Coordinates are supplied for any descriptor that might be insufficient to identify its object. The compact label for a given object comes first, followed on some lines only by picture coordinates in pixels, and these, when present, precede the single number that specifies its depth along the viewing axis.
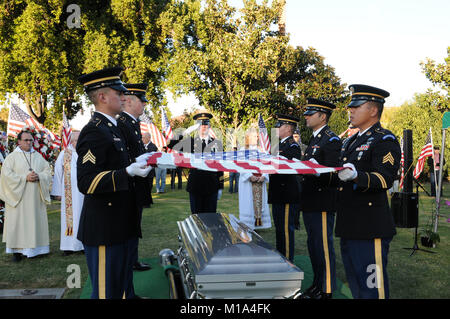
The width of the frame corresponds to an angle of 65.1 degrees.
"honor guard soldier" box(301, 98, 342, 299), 3.95
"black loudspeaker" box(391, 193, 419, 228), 6.70
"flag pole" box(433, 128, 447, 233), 7.12
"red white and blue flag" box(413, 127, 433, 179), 9.65
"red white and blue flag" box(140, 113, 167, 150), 14.07
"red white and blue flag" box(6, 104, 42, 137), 9.22
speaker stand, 6.28
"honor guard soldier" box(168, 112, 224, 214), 5.69
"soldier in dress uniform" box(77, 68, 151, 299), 2.54
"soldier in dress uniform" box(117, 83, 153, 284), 3.17
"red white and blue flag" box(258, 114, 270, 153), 8.35
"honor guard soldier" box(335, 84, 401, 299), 2.85
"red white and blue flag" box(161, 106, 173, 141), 13.09
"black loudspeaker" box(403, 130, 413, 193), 6.71
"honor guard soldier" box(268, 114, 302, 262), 4.81
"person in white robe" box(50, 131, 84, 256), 6.14
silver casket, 2.87
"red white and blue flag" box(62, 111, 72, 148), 8.37
